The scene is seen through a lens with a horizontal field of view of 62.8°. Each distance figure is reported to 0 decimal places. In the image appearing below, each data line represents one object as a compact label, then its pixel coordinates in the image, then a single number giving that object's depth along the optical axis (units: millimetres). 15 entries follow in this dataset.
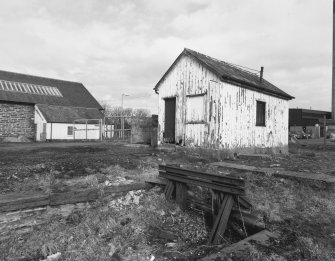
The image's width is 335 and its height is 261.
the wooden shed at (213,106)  11297
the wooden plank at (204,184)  4680
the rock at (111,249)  3843
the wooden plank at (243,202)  4780
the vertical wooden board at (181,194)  5652
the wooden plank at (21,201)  4250
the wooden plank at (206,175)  4692
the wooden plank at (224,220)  4431
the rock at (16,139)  25453
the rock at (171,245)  4212
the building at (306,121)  39866
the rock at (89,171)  7012
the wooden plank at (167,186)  5898
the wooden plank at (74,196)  4770
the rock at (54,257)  3700
